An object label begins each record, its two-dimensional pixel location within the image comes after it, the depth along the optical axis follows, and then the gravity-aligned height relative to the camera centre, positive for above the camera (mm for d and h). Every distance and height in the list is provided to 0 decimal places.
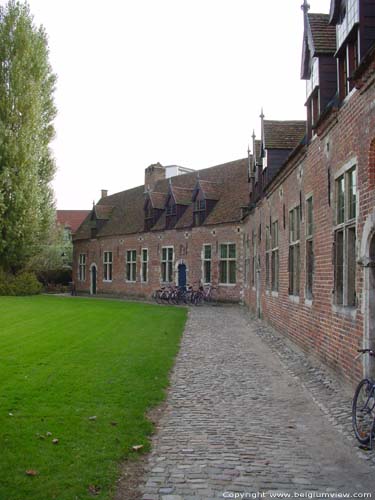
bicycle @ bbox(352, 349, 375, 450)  5164 -1516
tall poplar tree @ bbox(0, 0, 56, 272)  34312 +8931
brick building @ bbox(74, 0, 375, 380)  6773 +1246
